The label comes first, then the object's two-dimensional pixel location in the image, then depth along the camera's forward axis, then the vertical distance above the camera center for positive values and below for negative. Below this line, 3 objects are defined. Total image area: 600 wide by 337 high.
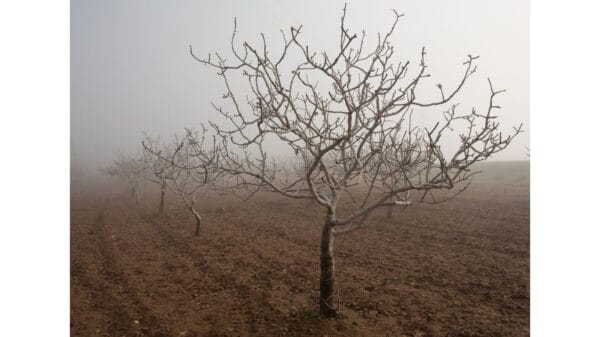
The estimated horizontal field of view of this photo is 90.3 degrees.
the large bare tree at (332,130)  2.80 +0.39
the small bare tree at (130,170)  20.99 -0.32
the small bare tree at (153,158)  14.72 +0.51
